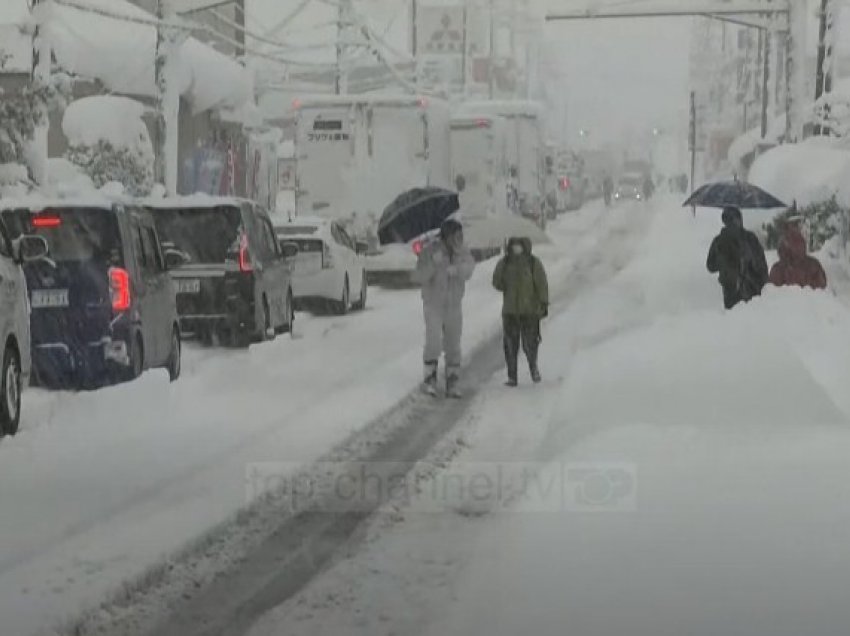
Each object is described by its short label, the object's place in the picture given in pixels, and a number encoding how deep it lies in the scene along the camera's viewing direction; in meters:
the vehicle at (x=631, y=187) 116.38
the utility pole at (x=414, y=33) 70.93
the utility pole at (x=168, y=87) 33.41
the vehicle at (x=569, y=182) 90.14
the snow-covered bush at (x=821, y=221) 33.41
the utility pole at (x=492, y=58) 88.94
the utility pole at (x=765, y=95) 67.95
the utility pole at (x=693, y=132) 96.25
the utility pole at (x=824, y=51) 42.09
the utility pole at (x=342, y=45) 54.19
